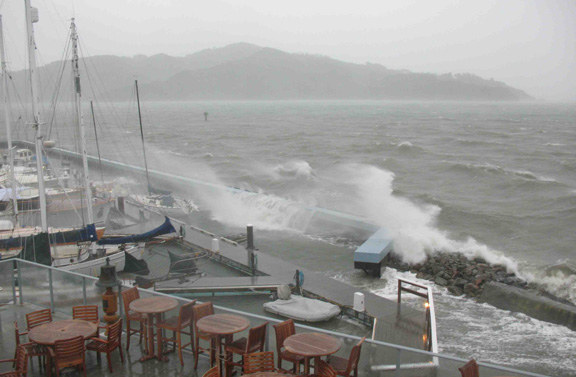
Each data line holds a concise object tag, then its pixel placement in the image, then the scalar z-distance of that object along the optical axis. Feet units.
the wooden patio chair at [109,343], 25.65
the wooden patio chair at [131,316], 27.48
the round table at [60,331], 24.13
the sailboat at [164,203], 124.36
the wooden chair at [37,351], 24.58
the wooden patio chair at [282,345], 23.38
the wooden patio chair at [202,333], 25.36
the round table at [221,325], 23.77
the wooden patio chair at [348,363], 21.71
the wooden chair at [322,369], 22.36
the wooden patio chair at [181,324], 25.90
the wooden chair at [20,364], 22.85
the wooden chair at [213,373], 21.81
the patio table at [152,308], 26.13
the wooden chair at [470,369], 19.37
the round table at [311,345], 21.99
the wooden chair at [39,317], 27.91
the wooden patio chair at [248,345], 23.67
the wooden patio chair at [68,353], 23.93
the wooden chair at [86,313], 28.30
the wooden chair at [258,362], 23.02
